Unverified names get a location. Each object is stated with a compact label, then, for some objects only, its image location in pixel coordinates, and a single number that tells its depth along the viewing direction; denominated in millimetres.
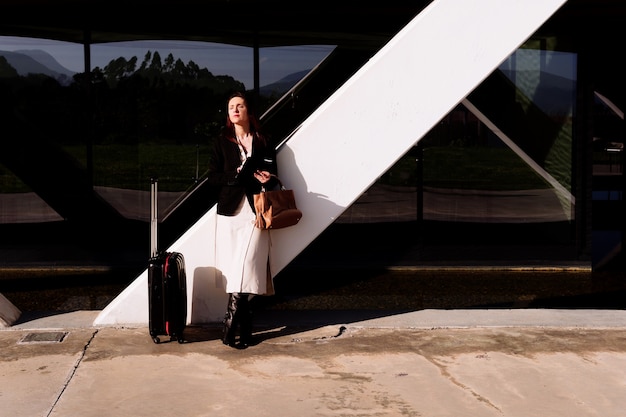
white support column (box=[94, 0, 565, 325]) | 6809
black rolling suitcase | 6484
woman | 6645
